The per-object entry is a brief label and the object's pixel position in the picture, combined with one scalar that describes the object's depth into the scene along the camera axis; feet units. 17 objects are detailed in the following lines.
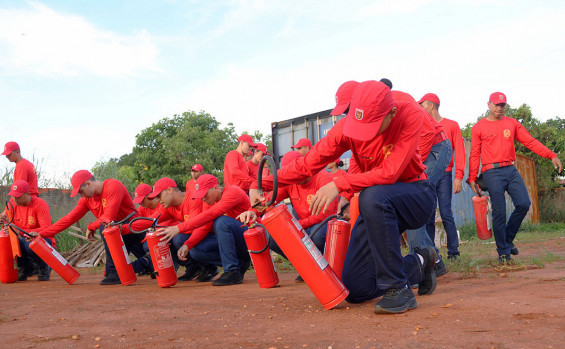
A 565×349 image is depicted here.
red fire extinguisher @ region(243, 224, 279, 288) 15.05
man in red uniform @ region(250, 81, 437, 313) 9.21
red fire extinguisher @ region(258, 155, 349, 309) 10.32
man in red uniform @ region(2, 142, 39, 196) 24.40
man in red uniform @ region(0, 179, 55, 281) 22.06
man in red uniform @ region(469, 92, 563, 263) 17.52
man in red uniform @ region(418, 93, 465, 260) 18.74
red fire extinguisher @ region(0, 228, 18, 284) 20.61
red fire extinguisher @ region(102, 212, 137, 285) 18.04
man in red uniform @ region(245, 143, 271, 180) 24.66
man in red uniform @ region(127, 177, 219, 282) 18.03
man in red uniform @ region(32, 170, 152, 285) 19.06
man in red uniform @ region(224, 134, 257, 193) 22.52
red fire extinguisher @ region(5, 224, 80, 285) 19.07
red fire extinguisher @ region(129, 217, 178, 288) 16.43
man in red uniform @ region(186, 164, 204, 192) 31.87
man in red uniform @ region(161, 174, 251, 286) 16.90
